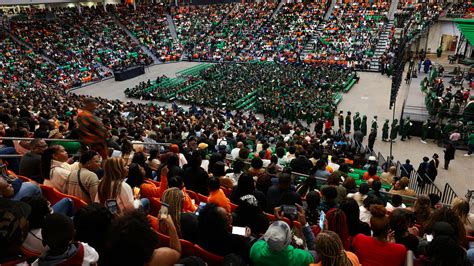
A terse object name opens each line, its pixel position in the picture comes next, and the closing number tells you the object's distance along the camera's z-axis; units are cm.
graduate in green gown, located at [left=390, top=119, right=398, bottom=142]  1683
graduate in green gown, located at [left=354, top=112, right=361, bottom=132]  1881
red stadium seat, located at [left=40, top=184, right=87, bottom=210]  452
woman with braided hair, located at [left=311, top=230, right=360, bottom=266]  327
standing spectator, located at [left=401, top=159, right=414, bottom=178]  1187
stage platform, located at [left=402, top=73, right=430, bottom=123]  1908
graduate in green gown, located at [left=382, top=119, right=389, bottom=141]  1759
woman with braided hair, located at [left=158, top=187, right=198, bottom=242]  405
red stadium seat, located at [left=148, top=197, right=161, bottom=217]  523
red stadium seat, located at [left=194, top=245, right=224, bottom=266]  381
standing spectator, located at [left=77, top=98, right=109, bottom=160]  668
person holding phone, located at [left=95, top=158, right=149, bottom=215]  440
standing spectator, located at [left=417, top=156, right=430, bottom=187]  1263
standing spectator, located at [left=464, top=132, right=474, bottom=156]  1579
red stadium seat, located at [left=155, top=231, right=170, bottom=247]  387
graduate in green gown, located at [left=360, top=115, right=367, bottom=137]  1839
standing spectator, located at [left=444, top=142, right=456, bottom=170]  1439
